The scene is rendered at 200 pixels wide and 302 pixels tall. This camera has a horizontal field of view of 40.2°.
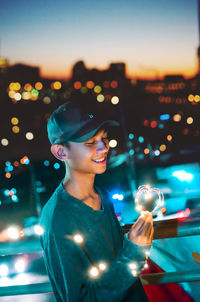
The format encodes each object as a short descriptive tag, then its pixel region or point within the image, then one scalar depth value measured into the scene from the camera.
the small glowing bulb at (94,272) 1.29
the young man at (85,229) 1.27
